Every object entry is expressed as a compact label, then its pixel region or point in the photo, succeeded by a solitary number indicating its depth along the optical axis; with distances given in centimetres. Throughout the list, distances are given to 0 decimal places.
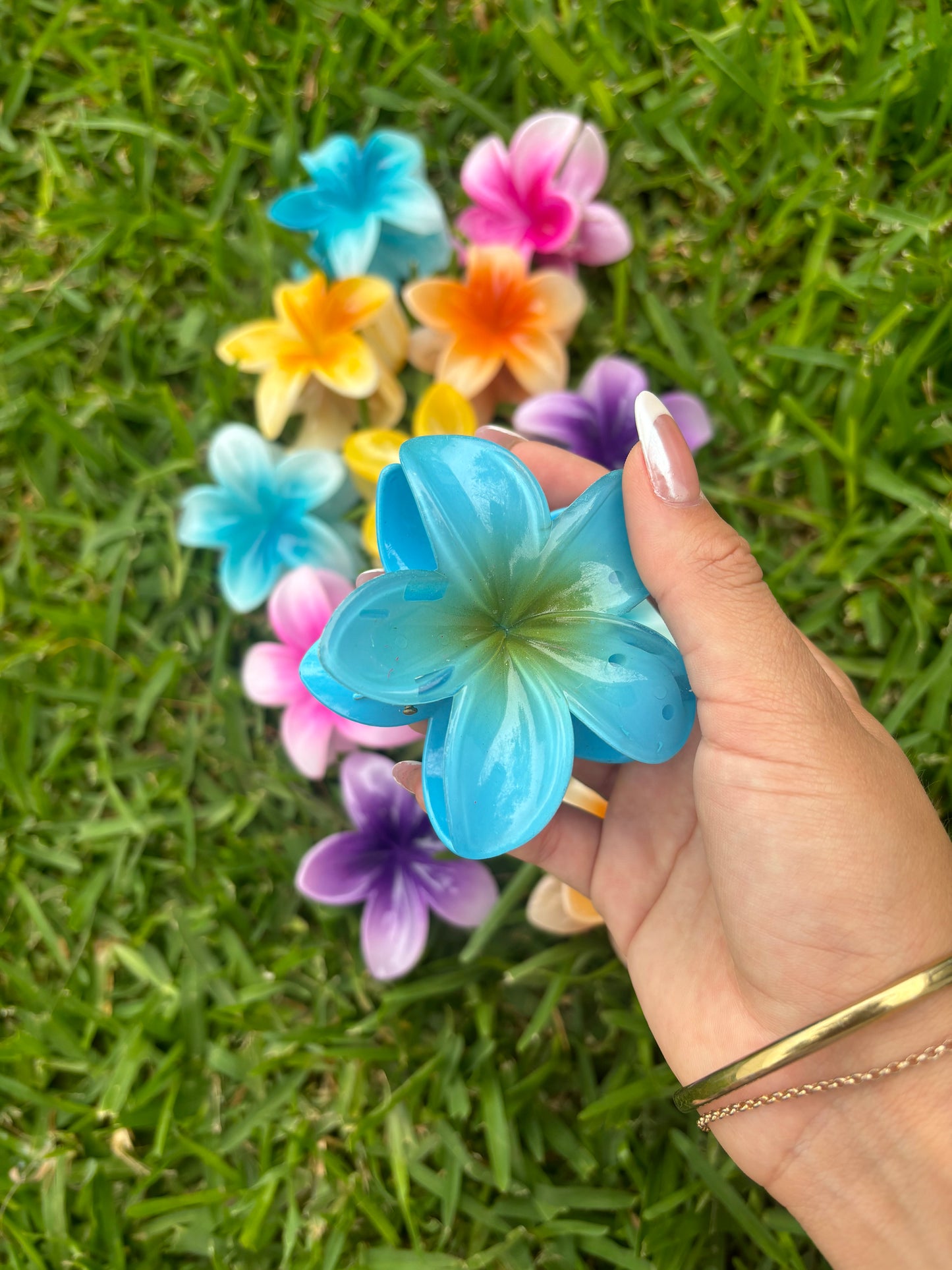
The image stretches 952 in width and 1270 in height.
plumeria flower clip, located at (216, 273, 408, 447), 34
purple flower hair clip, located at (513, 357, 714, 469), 34
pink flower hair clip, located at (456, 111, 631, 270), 35
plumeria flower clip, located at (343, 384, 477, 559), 32
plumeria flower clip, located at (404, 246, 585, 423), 34
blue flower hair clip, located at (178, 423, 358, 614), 35
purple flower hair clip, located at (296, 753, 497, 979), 32
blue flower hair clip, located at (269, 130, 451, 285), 34
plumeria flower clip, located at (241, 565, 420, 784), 33
